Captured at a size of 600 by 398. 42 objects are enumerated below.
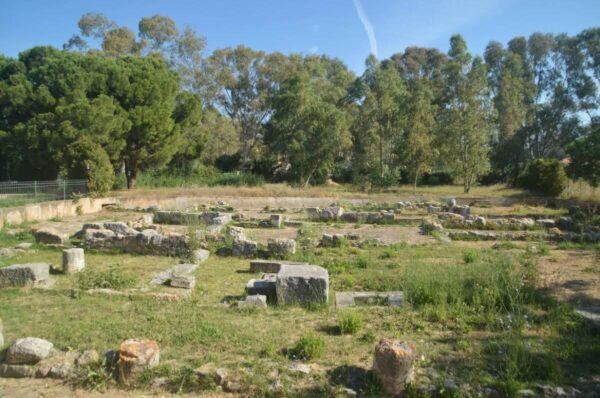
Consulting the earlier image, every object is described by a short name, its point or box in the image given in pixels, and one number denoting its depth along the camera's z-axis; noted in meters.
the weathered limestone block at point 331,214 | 18.11
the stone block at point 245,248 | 10.59
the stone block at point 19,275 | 7.40
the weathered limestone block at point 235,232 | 11.86
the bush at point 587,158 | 21.84
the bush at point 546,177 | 26.98
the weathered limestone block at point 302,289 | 6.51
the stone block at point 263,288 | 6.85
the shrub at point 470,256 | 9.71
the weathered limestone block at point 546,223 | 15.70
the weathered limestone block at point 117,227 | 12.12
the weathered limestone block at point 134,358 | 4.27
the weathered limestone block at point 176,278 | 7.60
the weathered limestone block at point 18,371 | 4.47
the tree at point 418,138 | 32.97
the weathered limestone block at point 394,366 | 4.02
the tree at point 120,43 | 39.31
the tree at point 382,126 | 36.66
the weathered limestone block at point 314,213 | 18.53
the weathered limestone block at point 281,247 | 10.36
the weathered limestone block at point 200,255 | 9.94
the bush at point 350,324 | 5.41
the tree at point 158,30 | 41.12
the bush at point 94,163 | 21.14
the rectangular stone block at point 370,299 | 6.50
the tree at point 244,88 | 45.25
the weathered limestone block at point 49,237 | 11.46
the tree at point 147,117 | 26.25
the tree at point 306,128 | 34.78
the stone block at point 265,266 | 9.08
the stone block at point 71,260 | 8.54
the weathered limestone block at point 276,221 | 15.91
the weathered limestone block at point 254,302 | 6.30
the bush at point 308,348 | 4.68
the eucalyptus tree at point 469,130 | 32.03
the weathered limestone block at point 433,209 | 21.23
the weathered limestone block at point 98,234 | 11.03
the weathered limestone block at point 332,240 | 11.98
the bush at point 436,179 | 41.62
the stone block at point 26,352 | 4.54
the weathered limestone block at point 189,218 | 15.93
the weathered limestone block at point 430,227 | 14.43
